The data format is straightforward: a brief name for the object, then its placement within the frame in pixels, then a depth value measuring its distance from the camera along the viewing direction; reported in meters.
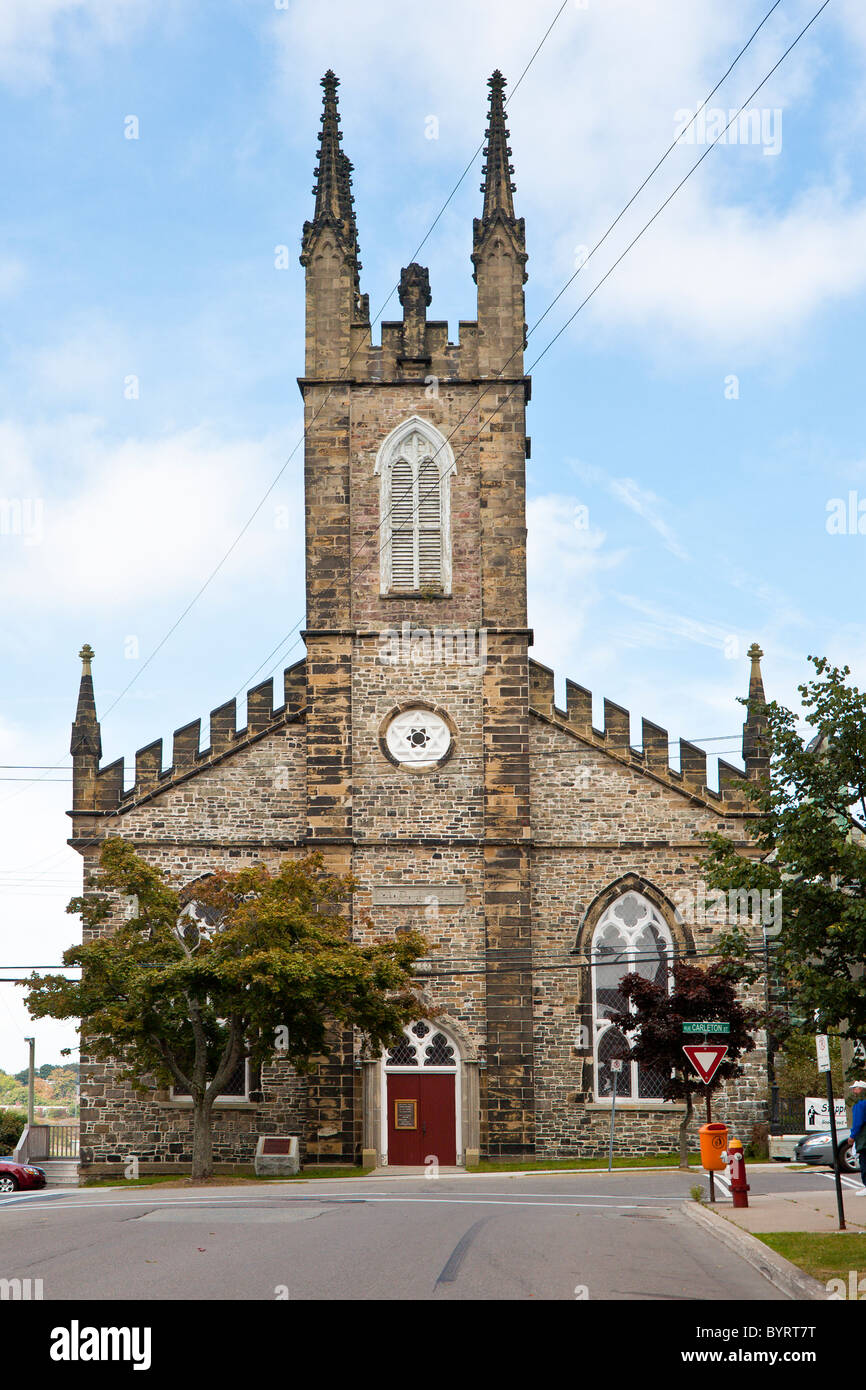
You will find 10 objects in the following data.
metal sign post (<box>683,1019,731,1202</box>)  21.56
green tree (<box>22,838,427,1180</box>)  26.42
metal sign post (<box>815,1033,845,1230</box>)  17.79
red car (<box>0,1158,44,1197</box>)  29.42
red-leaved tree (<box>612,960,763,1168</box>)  30.19
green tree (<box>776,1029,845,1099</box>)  34.84
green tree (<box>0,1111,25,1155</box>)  39.59
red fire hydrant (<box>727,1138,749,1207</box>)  18.84
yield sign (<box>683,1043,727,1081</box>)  21.56
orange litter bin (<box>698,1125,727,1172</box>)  21.62
